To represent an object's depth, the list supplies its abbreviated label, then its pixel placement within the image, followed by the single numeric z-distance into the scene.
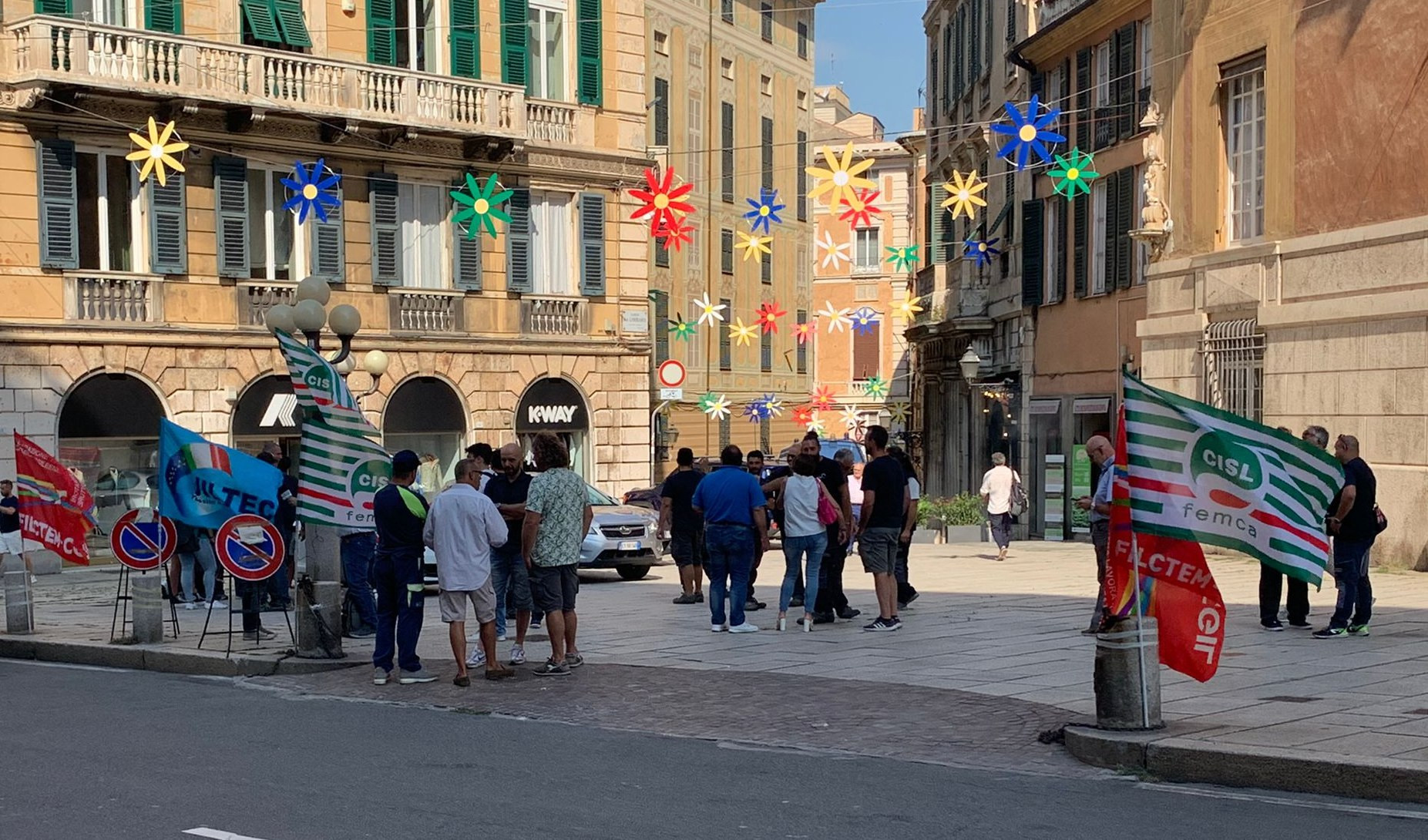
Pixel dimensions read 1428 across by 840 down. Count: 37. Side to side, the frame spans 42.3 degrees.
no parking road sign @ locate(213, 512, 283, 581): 15.39
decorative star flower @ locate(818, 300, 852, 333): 45.56
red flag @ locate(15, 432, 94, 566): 17.67
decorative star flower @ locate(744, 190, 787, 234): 30.81
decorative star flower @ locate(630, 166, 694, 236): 31.27
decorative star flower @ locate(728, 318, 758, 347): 50.43
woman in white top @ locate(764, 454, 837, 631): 16.52
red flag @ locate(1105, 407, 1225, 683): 10.34
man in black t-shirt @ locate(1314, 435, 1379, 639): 14.88
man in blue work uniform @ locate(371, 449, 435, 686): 13.78
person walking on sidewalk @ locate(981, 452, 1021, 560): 27.55
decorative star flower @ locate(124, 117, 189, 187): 28.20
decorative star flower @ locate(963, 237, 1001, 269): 37.69
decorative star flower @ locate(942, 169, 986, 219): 28.48
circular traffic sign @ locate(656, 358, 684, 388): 39.16
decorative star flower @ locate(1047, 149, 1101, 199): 28.75
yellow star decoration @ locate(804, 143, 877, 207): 24.83
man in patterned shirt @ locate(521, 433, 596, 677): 13.98
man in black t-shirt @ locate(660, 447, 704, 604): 20.17
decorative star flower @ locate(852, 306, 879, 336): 47.50
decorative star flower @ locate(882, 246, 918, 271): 35.84
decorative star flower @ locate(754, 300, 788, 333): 46.02
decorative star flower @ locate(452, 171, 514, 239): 32.69
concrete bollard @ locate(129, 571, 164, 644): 16.64
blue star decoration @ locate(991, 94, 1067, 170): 23.31
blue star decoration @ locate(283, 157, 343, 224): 30.64
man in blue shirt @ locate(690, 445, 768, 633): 16.53
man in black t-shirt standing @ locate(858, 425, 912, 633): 16.41
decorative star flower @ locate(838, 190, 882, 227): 26.05
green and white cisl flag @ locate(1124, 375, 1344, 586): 10.26
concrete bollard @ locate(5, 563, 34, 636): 17.86
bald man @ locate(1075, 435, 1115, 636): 15.57
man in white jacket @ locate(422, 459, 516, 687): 13.47
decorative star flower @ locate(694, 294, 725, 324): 41.75
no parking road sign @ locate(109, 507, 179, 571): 16.33
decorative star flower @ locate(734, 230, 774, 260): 33.59
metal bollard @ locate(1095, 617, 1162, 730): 10.17
